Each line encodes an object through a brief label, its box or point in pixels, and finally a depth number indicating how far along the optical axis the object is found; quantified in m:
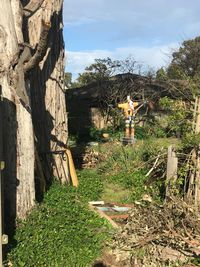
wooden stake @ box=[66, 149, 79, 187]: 6.57
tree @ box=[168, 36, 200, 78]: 25.27
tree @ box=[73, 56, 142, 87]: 16.00
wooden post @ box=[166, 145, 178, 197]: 5.11
